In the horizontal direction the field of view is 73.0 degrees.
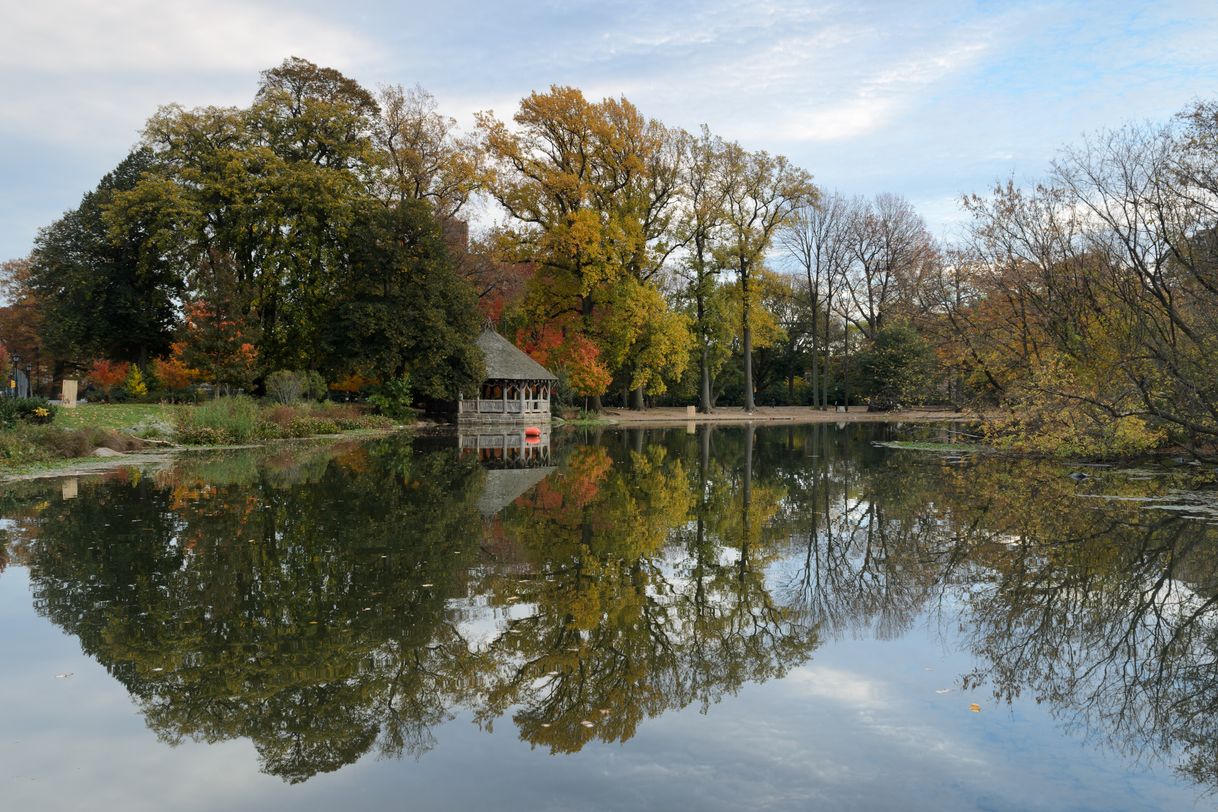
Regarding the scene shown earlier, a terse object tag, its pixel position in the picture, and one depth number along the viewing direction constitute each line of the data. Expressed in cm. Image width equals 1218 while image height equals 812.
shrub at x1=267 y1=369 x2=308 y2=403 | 3047
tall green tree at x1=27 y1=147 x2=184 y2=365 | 3769
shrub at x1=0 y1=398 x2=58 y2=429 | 1861
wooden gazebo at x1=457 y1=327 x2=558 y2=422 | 3875
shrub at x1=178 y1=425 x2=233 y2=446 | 2264
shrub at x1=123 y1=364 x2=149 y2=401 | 3881
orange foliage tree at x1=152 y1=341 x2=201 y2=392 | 4091
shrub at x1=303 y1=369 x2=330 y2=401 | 3338
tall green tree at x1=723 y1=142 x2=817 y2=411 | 4806
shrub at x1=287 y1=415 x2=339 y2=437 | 2714
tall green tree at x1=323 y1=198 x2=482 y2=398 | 3494
